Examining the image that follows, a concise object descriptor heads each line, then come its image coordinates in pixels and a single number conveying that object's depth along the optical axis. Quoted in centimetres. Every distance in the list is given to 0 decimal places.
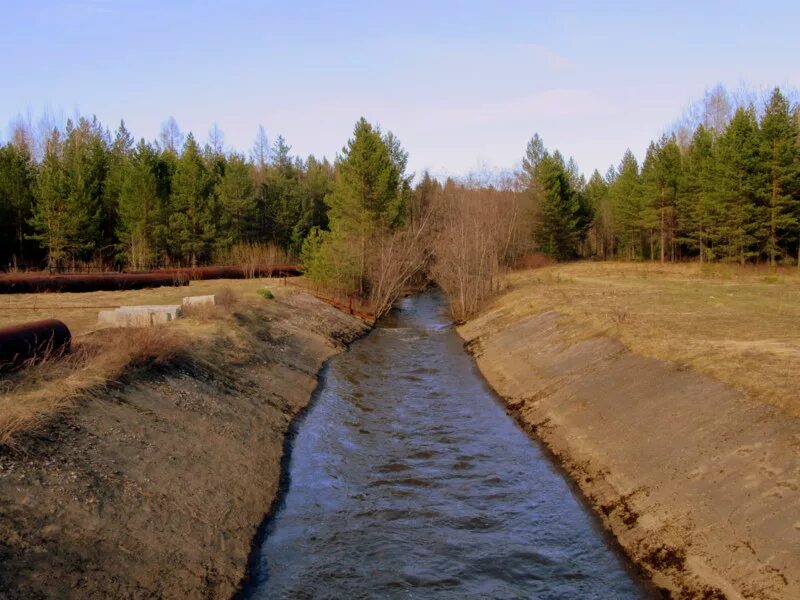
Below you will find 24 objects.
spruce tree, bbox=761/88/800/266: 5266
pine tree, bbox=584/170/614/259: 10719
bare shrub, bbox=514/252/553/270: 8012
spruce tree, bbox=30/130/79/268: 5706
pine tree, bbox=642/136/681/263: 7475
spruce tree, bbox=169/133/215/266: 6569
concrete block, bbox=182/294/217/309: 3092
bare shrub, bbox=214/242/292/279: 6600
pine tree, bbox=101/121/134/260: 6606
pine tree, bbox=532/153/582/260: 8400
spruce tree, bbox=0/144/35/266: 5925
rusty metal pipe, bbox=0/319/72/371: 1508
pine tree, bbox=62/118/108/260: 5862
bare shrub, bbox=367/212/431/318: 4772
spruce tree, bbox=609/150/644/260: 8381
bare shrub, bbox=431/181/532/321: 4750
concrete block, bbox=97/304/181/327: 2492
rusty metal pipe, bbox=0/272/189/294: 3916
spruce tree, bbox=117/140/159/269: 6209
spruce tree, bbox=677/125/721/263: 6060
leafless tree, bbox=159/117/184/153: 11364
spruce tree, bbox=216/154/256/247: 6950
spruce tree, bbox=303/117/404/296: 5253
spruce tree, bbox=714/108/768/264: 5412
